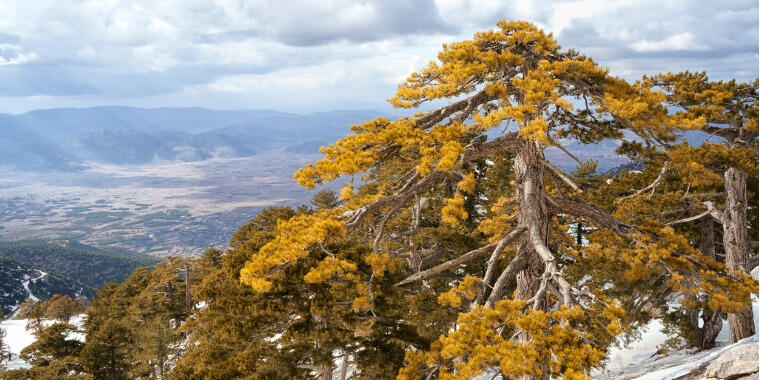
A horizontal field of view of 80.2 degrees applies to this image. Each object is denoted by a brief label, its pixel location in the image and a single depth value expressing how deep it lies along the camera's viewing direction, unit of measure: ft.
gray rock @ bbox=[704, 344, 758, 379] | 24.79
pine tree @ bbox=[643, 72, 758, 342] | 42.06
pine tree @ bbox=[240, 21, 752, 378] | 24.35
